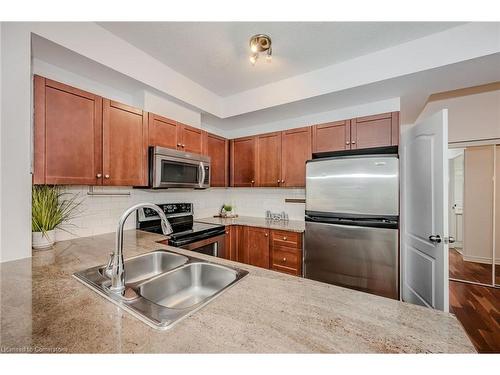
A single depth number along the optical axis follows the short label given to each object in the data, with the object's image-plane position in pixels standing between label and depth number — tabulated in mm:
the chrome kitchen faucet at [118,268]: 933
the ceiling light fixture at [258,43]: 1767
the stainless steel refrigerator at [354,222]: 1970
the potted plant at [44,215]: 1513
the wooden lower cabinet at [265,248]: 2451
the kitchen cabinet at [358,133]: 2212
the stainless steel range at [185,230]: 2088
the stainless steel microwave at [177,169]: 2102
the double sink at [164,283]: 769
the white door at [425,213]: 1524
